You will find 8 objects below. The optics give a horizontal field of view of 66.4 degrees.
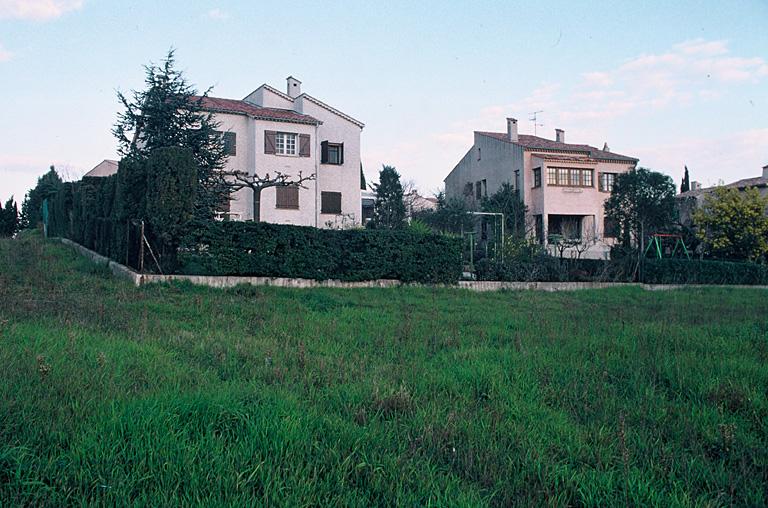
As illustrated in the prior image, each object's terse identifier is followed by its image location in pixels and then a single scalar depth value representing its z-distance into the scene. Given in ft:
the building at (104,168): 151.84
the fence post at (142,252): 46.83
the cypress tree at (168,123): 72.18
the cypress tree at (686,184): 186.88
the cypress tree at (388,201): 114.21
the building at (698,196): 116.88
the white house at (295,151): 101.65
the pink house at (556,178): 112.68
